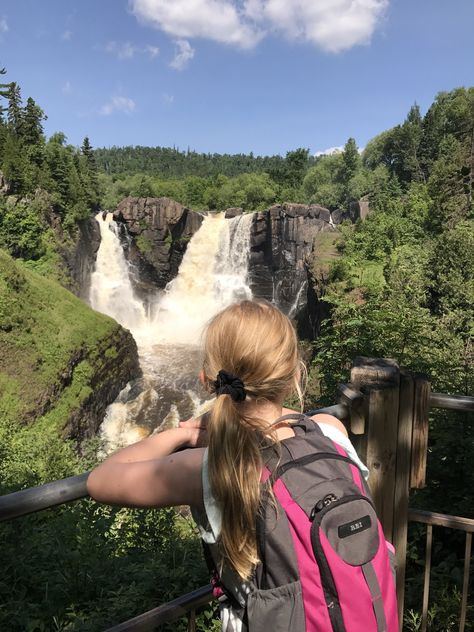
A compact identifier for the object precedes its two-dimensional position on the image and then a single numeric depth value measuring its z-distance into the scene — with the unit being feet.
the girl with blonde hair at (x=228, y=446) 3.97
